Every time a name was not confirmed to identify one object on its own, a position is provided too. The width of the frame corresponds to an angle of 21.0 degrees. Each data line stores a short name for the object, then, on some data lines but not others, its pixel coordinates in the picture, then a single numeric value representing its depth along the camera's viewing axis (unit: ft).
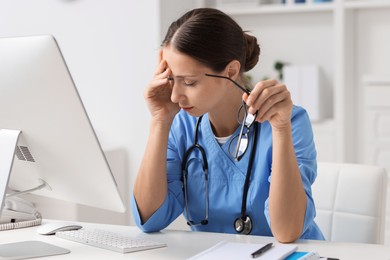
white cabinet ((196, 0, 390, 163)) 14.38
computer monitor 7.59
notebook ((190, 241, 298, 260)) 7.54
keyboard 8.25
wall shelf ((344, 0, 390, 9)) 14.07
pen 7.54
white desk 8.00
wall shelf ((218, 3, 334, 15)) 14.50
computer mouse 8.88
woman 8.38
